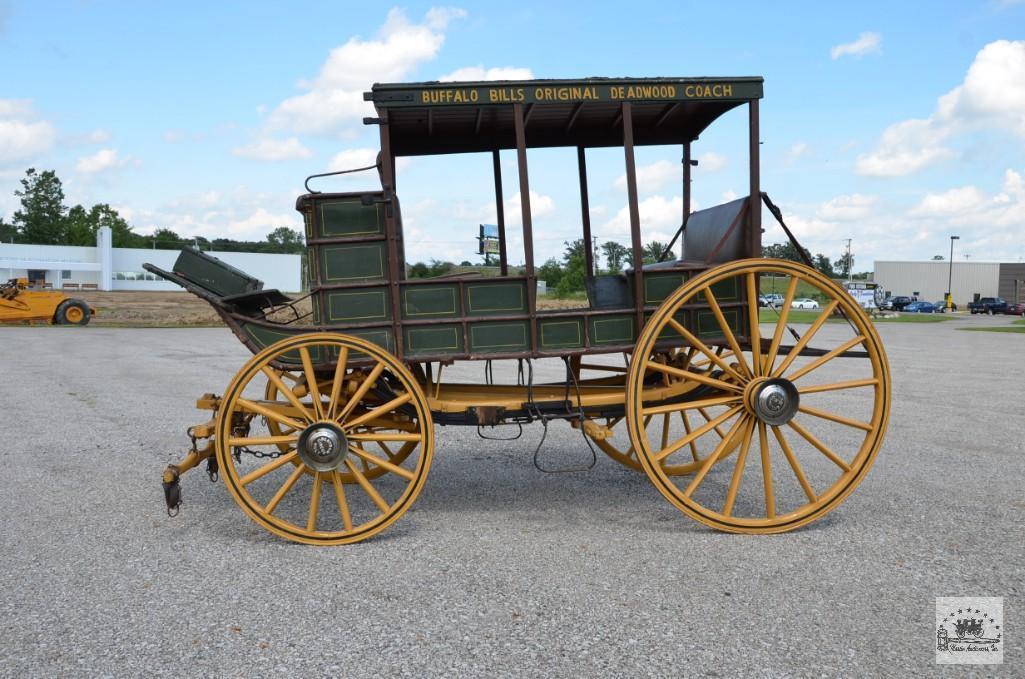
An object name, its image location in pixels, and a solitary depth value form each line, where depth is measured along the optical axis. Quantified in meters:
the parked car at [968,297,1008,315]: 57.00
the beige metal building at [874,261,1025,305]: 77.88
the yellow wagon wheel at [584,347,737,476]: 5.61
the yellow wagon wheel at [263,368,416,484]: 5.08
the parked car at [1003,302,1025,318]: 56.41
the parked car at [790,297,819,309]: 65.37
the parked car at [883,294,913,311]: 61.81
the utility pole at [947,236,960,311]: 65.19
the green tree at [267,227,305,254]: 108.12
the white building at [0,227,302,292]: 54.59
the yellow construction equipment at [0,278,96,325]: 26.69
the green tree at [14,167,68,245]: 77.00
